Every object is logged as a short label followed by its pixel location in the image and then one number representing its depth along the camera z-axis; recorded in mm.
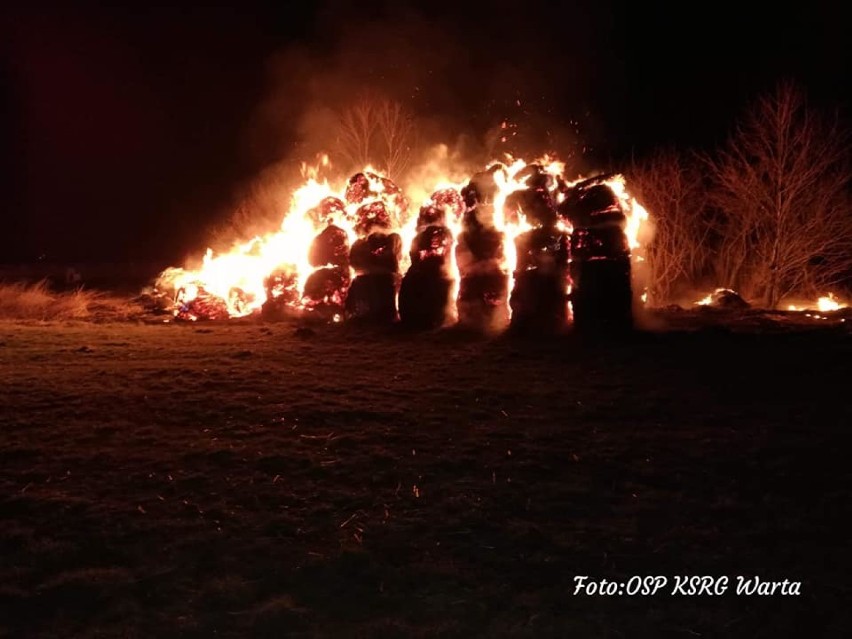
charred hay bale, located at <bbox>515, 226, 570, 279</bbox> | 13477
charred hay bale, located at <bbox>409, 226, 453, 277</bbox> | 14148
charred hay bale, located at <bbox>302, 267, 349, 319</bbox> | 15344
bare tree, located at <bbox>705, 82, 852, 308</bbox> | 18391
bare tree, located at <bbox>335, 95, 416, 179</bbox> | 26281
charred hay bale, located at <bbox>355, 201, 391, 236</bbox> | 15133
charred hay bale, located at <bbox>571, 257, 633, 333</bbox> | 12930
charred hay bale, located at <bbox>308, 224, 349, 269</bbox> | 15531
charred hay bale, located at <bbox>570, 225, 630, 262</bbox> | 13055
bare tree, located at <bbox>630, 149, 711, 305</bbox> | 19969
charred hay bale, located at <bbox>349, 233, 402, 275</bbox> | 14633
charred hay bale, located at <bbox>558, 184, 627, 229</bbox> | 13164
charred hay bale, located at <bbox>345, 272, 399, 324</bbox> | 14500
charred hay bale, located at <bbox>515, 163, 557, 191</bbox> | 14125
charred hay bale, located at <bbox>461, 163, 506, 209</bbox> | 14523
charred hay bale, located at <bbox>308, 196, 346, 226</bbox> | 16328
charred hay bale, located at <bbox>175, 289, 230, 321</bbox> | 16297
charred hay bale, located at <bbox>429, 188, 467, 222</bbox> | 15094
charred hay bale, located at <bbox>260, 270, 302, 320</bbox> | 15875
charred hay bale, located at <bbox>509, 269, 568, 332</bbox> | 13195
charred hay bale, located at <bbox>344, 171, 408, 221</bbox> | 16203
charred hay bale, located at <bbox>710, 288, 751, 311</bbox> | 17000
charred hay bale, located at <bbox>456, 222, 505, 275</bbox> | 13930
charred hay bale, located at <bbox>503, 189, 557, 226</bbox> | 13781
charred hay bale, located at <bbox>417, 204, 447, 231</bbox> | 14486
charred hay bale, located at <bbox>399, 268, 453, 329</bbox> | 13930
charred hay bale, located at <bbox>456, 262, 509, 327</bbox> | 13703
